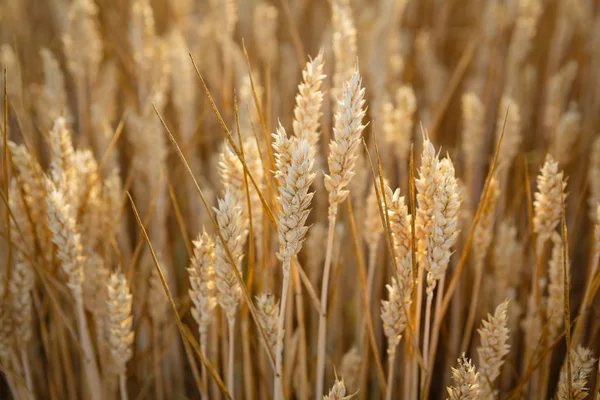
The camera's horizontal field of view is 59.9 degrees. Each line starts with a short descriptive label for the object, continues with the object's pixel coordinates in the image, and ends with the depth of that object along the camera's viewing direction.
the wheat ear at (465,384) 0.57
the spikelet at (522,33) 1.19
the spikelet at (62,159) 0.68
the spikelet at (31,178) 0.72
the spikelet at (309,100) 0.59
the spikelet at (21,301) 0.72
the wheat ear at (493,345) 0.60
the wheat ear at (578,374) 0.61
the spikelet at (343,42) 0.83
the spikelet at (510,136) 0.95
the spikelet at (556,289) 0.70
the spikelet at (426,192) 0.55
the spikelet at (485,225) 0.77
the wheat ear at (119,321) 0.65
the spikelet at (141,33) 1.05
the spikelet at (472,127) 1.00
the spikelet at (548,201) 0.64
